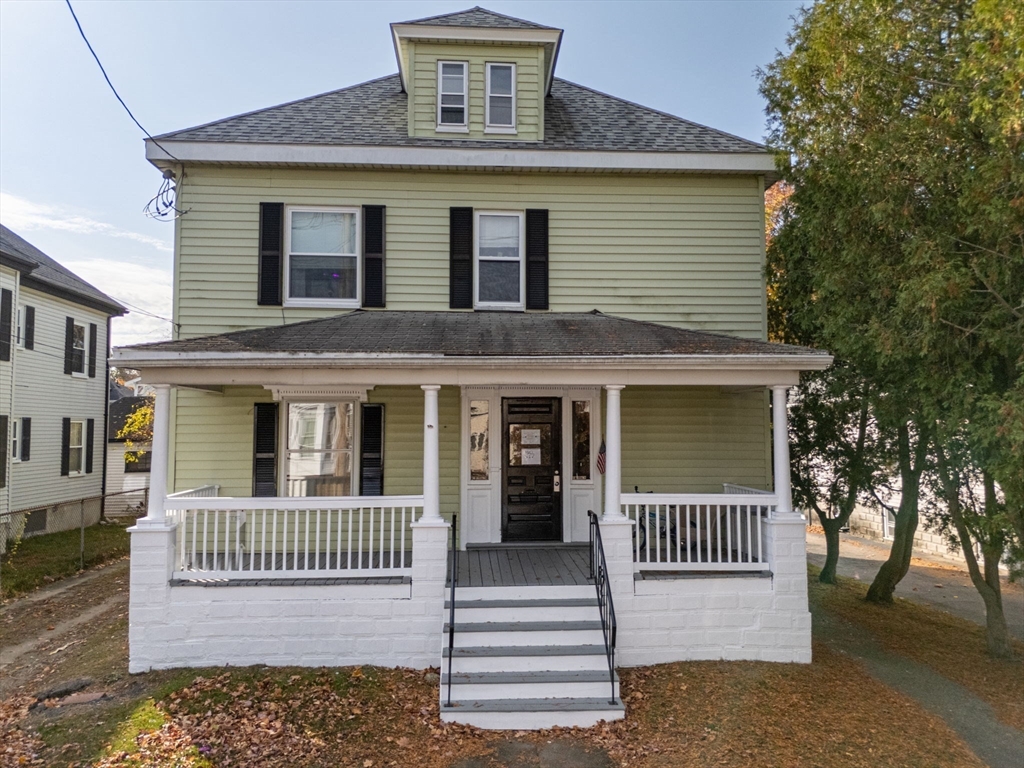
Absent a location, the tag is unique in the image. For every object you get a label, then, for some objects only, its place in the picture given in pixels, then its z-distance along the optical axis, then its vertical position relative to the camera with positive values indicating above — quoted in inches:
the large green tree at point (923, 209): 237.6 +94.0
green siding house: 279.4 +48.1
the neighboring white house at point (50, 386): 594.5 +35.9
